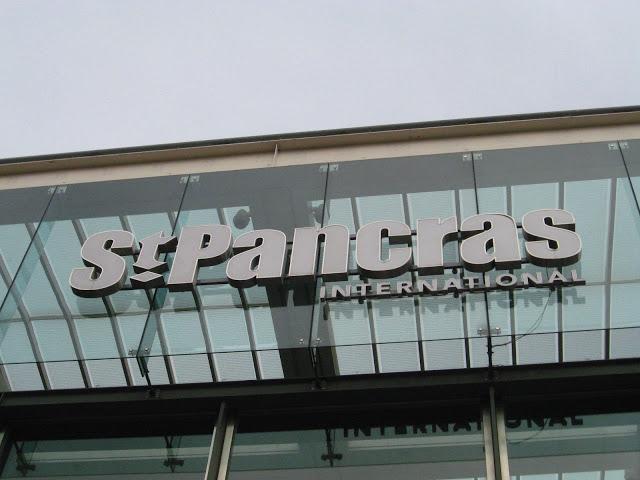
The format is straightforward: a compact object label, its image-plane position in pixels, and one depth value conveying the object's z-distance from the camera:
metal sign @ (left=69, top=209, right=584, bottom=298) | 11.99
